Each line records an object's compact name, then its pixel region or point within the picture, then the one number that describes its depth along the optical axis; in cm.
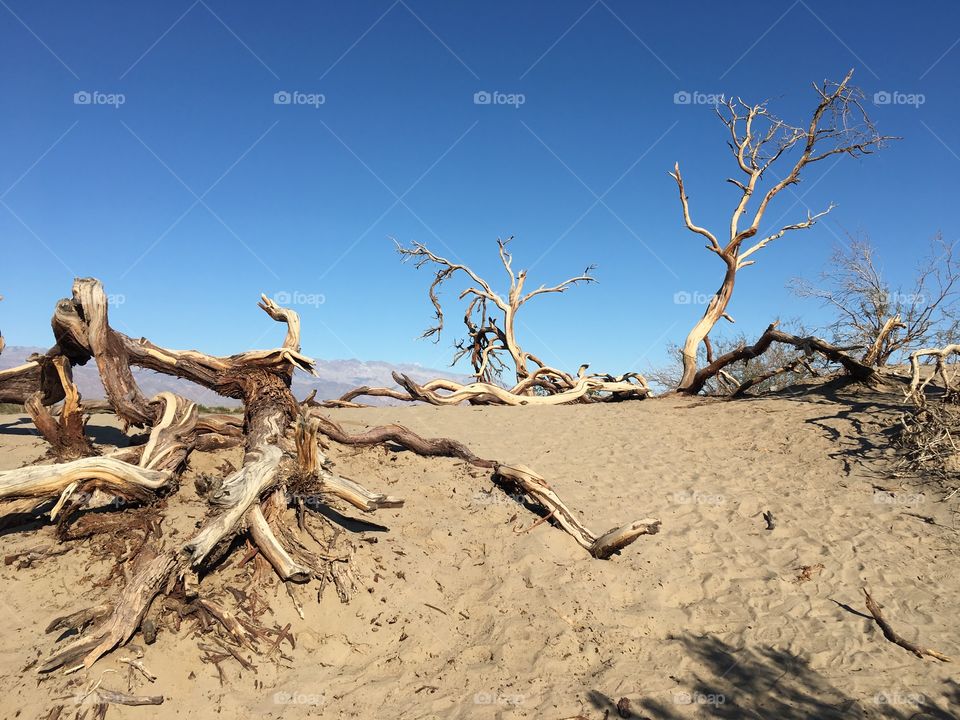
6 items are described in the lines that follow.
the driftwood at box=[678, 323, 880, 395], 938
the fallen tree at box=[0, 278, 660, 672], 407
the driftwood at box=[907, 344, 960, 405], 750
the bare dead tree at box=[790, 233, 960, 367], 946
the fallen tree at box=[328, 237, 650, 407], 1407
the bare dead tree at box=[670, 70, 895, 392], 1142
